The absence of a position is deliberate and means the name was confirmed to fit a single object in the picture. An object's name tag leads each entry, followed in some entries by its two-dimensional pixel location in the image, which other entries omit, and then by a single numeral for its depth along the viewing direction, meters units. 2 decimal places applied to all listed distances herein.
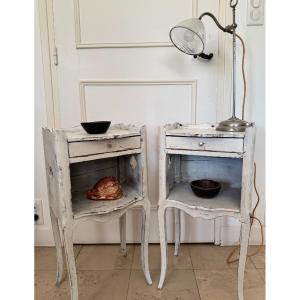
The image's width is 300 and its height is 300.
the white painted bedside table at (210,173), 1.08
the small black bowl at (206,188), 1.20
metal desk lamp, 1.11
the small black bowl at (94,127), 1.12
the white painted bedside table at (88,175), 1.02
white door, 1.43
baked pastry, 1.20
